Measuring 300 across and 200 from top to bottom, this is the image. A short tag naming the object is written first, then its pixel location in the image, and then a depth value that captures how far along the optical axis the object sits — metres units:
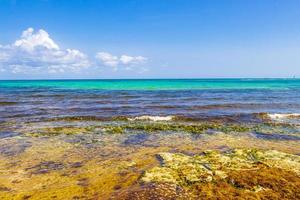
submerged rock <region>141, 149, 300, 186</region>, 5.95
